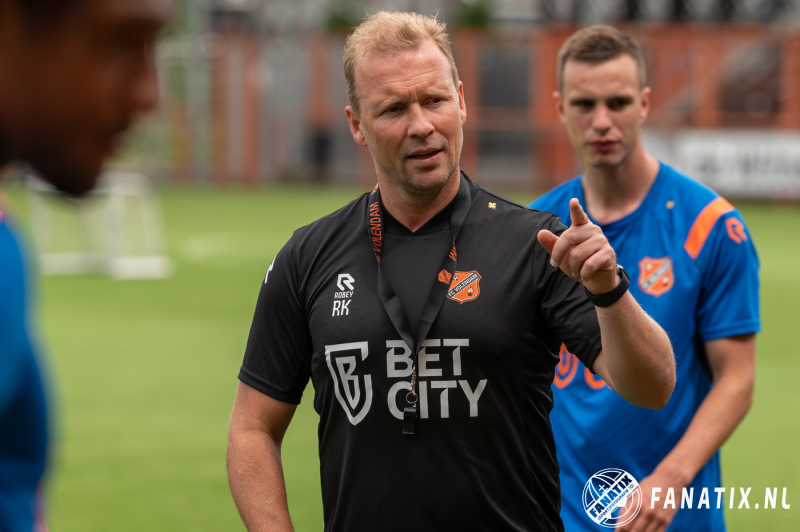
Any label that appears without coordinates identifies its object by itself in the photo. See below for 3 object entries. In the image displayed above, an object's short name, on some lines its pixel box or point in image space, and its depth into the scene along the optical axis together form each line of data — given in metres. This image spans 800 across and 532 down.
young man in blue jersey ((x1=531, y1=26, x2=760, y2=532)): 6.80
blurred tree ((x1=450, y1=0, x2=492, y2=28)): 57.06
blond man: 5.14
